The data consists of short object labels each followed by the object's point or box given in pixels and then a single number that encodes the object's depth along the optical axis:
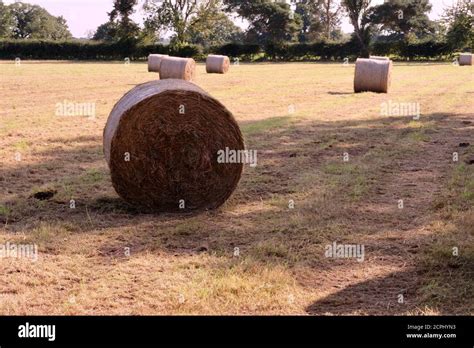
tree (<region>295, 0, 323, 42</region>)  100.19
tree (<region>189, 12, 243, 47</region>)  80.00
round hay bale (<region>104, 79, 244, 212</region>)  8.37
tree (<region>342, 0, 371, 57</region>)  70.25
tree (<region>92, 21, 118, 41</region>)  109.70
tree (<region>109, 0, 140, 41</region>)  81.06
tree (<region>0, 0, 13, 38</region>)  103.75
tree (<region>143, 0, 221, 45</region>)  79.12
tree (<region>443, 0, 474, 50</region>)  61.16
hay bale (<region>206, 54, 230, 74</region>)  40.09
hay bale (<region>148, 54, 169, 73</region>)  40.91
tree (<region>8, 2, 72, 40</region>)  118.44
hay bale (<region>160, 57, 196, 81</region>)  29.70
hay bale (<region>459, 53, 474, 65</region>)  52.03
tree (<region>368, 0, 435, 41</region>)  84.44
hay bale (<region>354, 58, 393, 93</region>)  23.75
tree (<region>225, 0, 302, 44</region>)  91.69
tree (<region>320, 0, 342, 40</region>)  95.89
